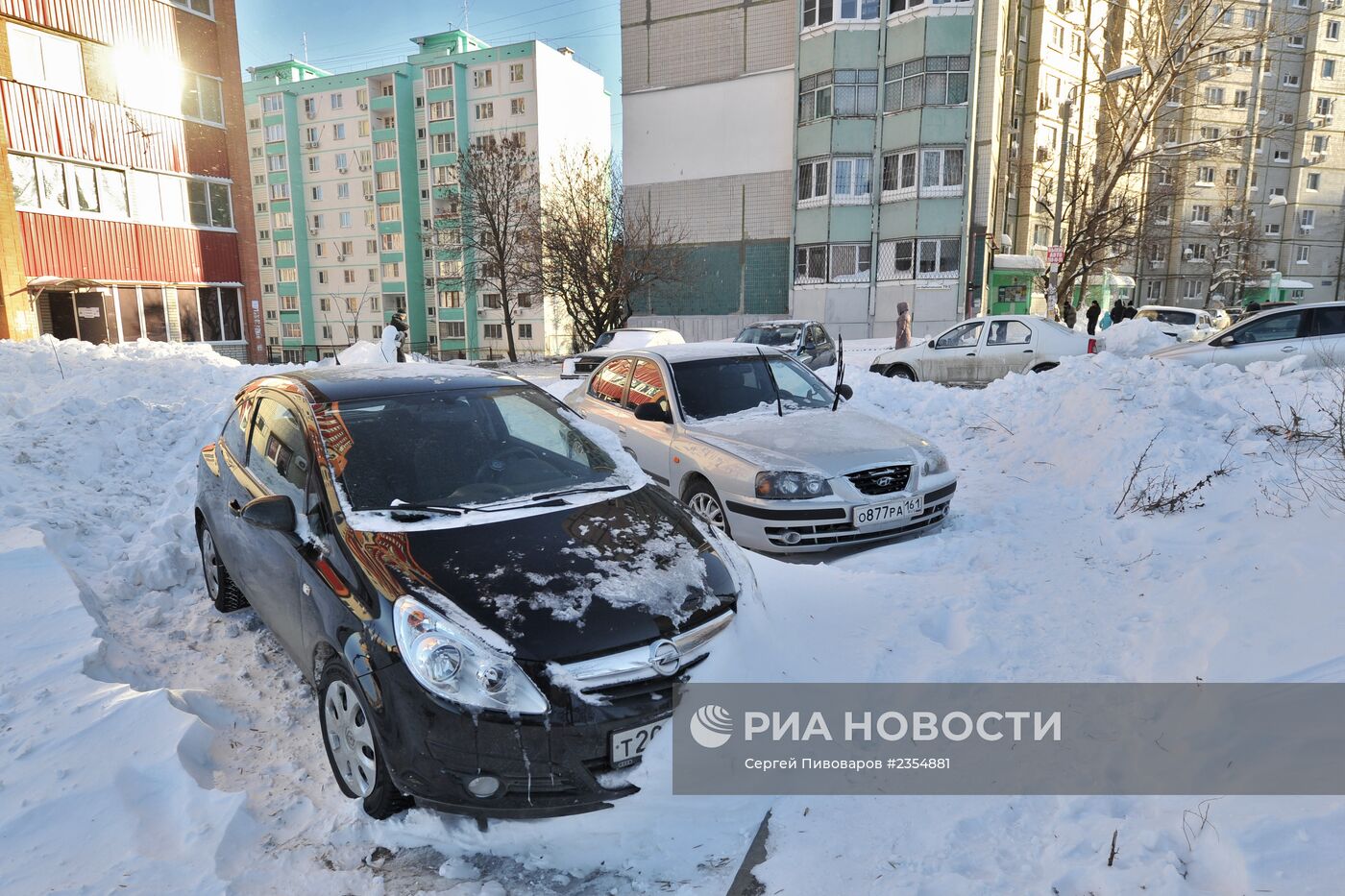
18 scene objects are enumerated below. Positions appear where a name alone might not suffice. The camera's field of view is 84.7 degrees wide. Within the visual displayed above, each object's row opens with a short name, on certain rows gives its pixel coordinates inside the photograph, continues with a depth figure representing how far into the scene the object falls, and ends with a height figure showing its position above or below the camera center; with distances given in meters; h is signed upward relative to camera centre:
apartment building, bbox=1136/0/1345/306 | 48.84 +7.86
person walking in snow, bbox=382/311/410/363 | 17.11 -0.83
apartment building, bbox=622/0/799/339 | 32.25 +7.12
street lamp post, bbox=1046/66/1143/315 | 19.62 +4.43
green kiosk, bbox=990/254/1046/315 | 31.78 +0.65
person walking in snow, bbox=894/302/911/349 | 19.50 -0.61
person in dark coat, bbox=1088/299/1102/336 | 21.80 -0.41
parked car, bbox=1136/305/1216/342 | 18.61 -0.58
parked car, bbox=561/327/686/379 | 16.30 -0.77
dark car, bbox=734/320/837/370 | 15.44 -0.80
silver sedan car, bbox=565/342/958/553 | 5.26 -1.12
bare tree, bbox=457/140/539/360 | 31.78 +4.06
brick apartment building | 20.95 +3.97
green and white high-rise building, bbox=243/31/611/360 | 51.12 +9.98
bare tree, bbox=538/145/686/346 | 29.64 +1.88
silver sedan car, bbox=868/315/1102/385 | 12.70 -0.86
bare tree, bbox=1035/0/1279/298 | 24.53 +6.43
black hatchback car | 2.55 -1.11
